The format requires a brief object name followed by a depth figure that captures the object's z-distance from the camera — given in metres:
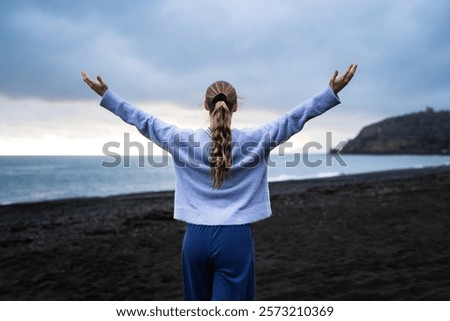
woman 2.05
